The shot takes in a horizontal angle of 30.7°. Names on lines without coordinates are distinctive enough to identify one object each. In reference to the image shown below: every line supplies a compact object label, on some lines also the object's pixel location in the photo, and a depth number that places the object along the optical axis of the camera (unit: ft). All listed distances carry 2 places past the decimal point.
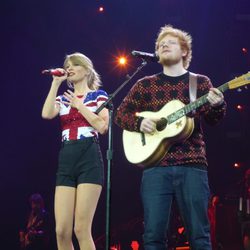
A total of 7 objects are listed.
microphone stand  12.50
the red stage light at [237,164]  44.21
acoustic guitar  11.63
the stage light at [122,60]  35.91
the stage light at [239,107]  41.86
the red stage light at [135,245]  32.96
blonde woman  13.24
